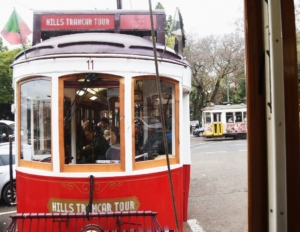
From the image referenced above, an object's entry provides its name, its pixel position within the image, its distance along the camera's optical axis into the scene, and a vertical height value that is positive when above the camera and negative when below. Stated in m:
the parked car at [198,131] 20.84 -0.57
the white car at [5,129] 10.14 -0.06
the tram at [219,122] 18.19 -0.01
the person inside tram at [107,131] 3.27 -0.07
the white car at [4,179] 6.39 -1.03
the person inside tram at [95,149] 3.29 -0.25
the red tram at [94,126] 3.02 -0.04
